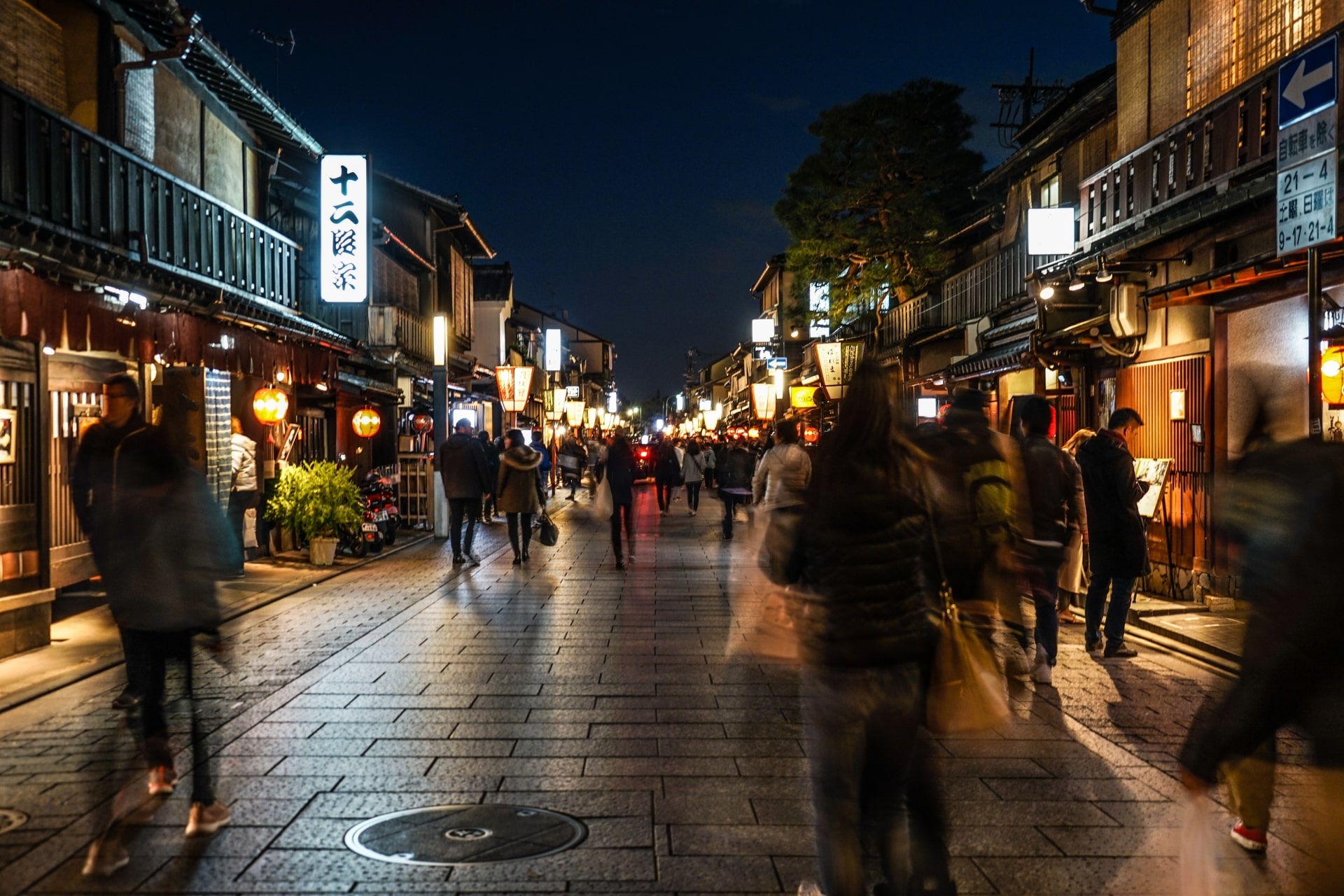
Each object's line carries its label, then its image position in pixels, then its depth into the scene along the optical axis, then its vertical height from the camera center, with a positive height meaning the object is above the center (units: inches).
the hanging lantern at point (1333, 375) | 439.5 +23.3
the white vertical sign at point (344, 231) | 840.9 +153.8
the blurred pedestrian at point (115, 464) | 230.2 -5.2
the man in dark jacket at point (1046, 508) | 330.0 -21.9
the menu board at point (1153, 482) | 557.3 -22.3
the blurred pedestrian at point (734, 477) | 948.6 -33.0
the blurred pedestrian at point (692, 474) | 1291.8 -41.3
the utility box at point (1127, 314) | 633.0 +67.2
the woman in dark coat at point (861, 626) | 156.6 -25.9
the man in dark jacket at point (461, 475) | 715.4 -23.0
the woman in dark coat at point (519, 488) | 733.3 -32.1
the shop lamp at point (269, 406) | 733.3 +21.4
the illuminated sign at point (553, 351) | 2925.7 +226.4
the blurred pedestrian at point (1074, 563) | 382.6 -49.3
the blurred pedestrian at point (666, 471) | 1309.1 -37.9
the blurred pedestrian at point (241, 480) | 652.1 -23.2
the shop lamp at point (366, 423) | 1008.9 +14.4
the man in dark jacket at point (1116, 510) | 393.1 -25.2
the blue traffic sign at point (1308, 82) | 331.3 +105.6
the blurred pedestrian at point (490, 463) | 977.7 -21.8
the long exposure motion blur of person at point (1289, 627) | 142.1 -24.2
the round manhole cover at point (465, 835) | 211.0 -76.6
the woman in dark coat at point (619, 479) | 732.7 -26.4
